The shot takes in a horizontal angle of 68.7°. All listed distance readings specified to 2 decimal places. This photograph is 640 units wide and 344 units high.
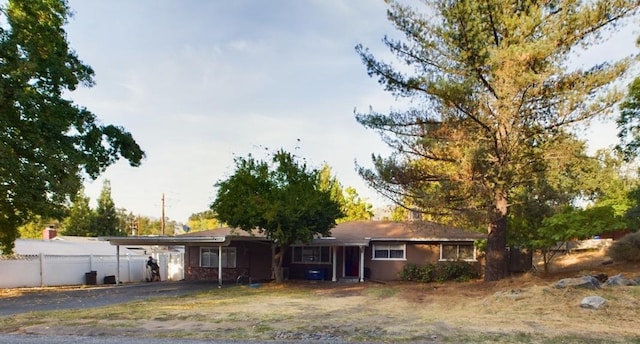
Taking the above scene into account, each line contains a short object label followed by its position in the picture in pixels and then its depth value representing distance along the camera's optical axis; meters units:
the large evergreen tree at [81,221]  40.38
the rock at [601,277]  14.70
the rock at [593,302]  10.48
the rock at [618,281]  13.01
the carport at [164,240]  20.22
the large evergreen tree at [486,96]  14.63
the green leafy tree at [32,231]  41.59
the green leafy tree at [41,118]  14.56
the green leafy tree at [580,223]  15.88
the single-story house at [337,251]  21.72
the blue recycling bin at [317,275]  23.11
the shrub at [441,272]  21.08
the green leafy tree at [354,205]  40.16
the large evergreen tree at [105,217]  40.31
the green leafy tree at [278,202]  19.17
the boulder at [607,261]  20.49
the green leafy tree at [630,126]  17.91
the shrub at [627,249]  19.45
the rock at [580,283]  12.60
